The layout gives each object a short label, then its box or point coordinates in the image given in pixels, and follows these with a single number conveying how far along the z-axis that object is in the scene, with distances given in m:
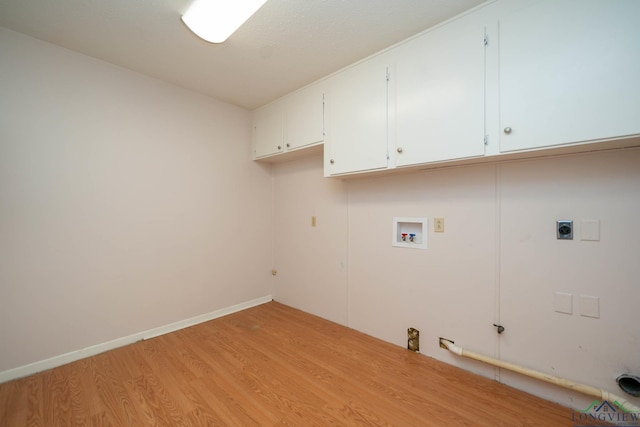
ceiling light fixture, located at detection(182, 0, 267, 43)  1.47
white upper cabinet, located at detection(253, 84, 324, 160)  2.43
